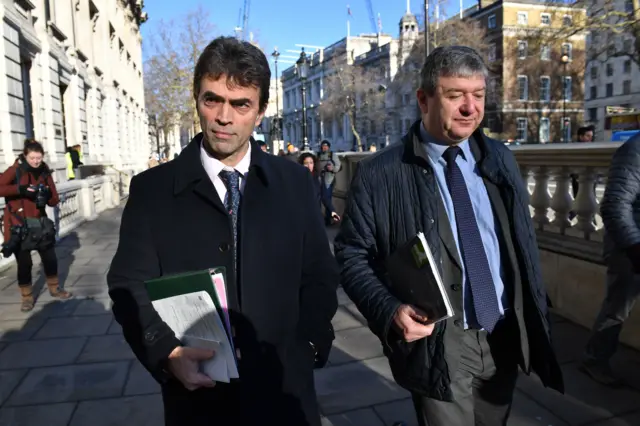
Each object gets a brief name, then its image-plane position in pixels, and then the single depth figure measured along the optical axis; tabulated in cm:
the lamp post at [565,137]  5112
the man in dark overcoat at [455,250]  193
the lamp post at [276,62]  2921
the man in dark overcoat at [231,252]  163
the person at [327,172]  1073
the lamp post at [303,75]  2037
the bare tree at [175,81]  3444
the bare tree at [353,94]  5619
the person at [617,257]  271
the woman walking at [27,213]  557
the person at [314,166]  1006
